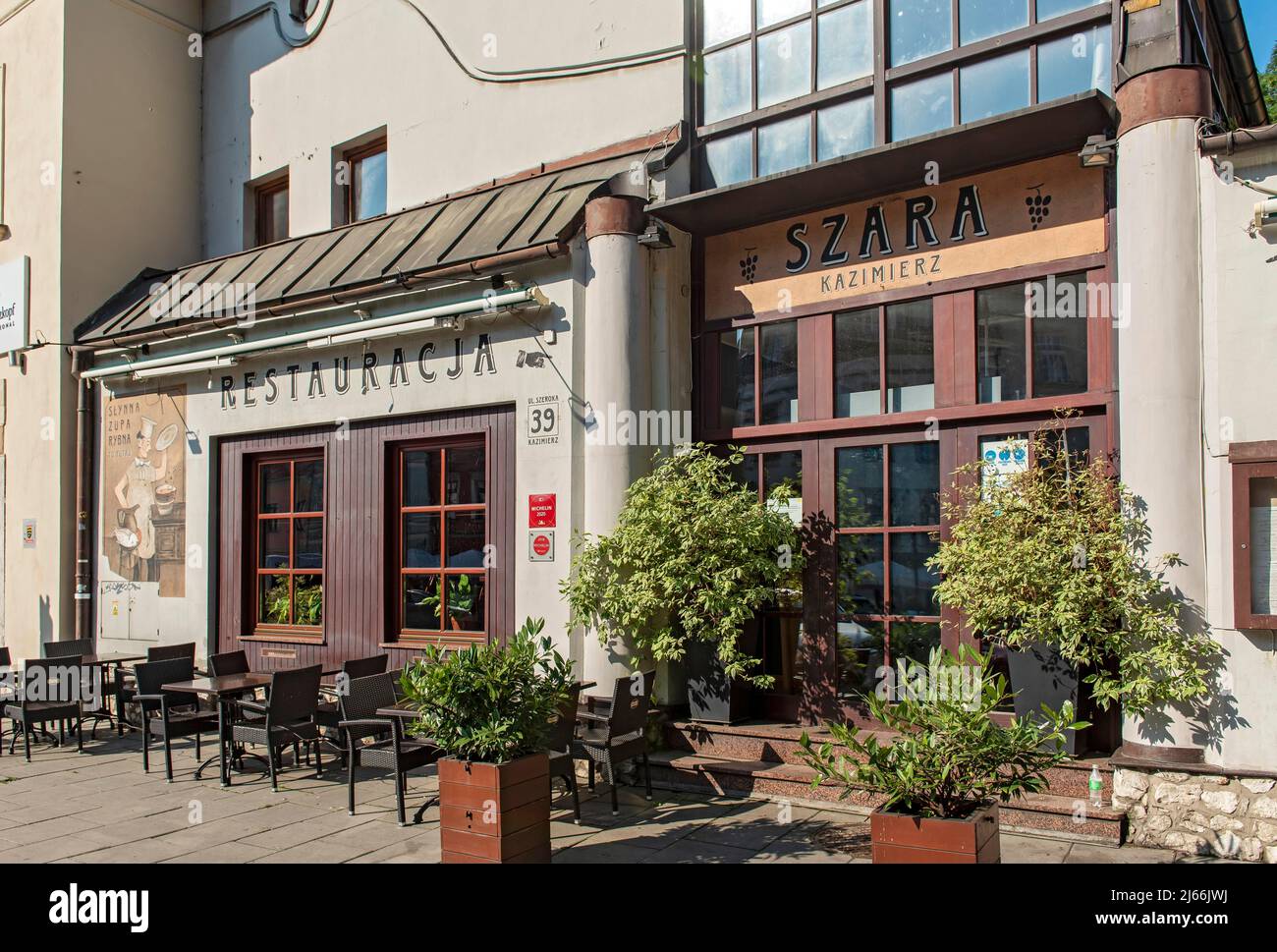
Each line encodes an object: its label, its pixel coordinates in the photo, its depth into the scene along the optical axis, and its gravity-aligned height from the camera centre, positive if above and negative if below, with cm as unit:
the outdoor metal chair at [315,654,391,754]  873 -135
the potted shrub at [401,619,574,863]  549 -125
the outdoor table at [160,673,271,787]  834 -143
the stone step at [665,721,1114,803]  773 -175
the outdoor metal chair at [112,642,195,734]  1016 -137
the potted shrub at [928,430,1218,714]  607 -45
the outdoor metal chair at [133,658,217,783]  842 -157
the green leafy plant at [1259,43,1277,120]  2085 +906
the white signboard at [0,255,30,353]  1323 +280
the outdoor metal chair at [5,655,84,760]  955 -169
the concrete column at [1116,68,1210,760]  619 +100
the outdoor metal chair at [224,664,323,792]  789 -153
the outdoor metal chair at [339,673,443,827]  688 -155
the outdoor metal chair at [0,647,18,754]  1010 -175
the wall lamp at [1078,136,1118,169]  669 +230
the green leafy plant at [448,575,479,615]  976 -74
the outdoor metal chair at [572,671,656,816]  709 -156
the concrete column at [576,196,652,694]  848 +130
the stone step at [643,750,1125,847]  618 -191
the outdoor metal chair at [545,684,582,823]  677 -154
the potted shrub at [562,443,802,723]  765 -45
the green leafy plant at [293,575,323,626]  1109 -91
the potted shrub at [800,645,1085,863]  427 -111
